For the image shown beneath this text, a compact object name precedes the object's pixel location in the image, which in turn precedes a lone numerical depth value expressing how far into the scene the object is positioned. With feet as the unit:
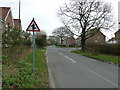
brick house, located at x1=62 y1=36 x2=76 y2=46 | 346.99
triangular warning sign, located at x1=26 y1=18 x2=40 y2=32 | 26.86
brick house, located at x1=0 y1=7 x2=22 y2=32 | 94.68
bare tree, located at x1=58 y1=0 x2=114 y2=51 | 101.14
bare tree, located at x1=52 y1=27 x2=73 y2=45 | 265.56
